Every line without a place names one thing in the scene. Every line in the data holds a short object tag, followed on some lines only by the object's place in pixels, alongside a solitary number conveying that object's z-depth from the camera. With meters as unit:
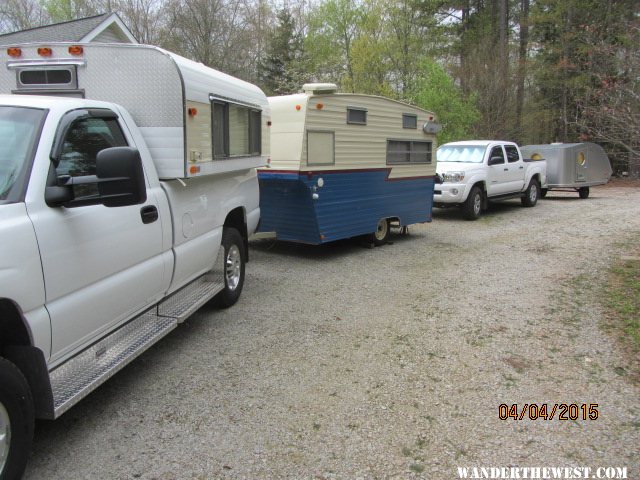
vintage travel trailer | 7.95
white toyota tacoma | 13.33
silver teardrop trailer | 18.33
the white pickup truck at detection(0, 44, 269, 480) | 2.73
